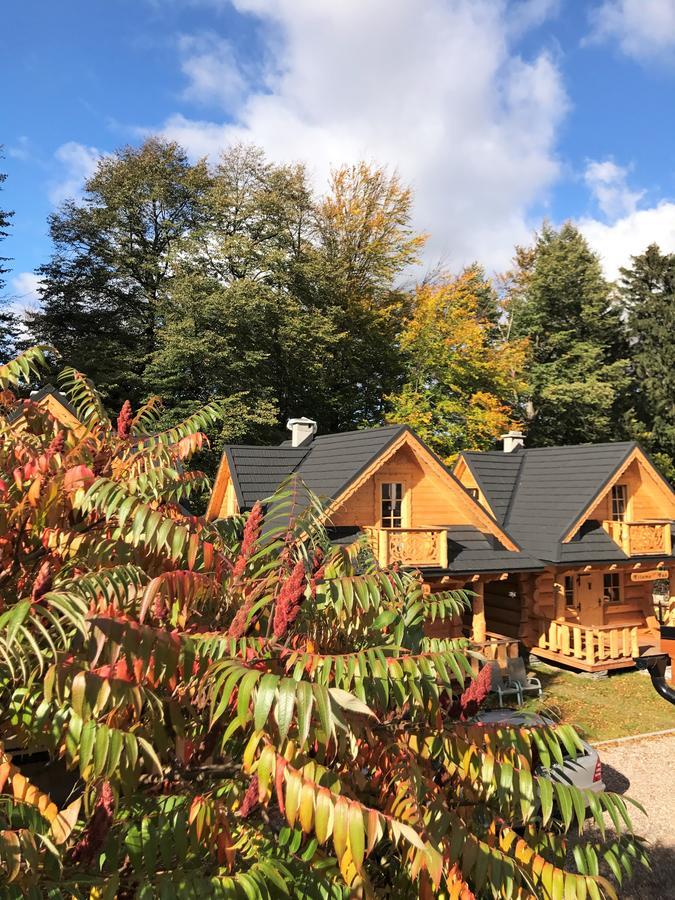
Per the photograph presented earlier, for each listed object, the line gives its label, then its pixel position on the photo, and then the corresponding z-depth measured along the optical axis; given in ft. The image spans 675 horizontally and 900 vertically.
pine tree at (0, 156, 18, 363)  103.44
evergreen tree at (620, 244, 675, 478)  135.44
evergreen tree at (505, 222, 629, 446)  128.67
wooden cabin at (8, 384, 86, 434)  44.57
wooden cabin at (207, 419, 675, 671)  50.85
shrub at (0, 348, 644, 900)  6.93
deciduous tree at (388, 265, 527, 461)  101.50
